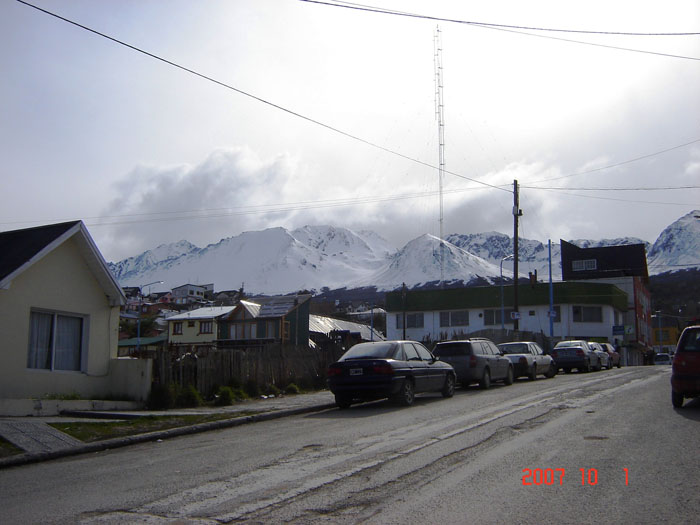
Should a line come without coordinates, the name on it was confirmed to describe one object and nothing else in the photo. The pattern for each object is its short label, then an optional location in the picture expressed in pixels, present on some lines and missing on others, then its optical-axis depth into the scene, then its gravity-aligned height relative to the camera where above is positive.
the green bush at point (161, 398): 16.41 -1.77
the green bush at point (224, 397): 17.25 -1.83
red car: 12.74 -0.70
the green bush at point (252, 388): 19.53 -1.81
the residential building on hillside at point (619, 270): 77.50 +7.49
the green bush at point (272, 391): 20.33 -1.95
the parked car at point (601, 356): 33.62 -1.33
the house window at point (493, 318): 63.67 +1.00
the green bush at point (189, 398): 16.91 -1.82
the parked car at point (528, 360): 24.97 -1.16
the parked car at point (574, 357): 31.20 -1.27
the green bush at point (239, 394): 18.35 -1.86
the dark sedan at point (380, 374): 15.41 -1.08
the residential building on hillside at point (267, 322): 53.53 +0.34
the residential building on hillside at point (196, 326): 62.38 -0.04
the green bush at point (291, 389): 21.05 -1.96
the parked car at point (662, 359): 60.22 -2.59
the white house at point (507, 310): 61.38 +1.81
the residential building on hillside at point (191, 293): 143.96 +7.28
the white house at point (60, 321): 14.30 +0.08
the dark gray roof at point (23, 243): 14.50 +1.89
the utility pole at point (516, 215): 36.81 +6.17
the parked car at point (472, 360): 20.34 -0.97
